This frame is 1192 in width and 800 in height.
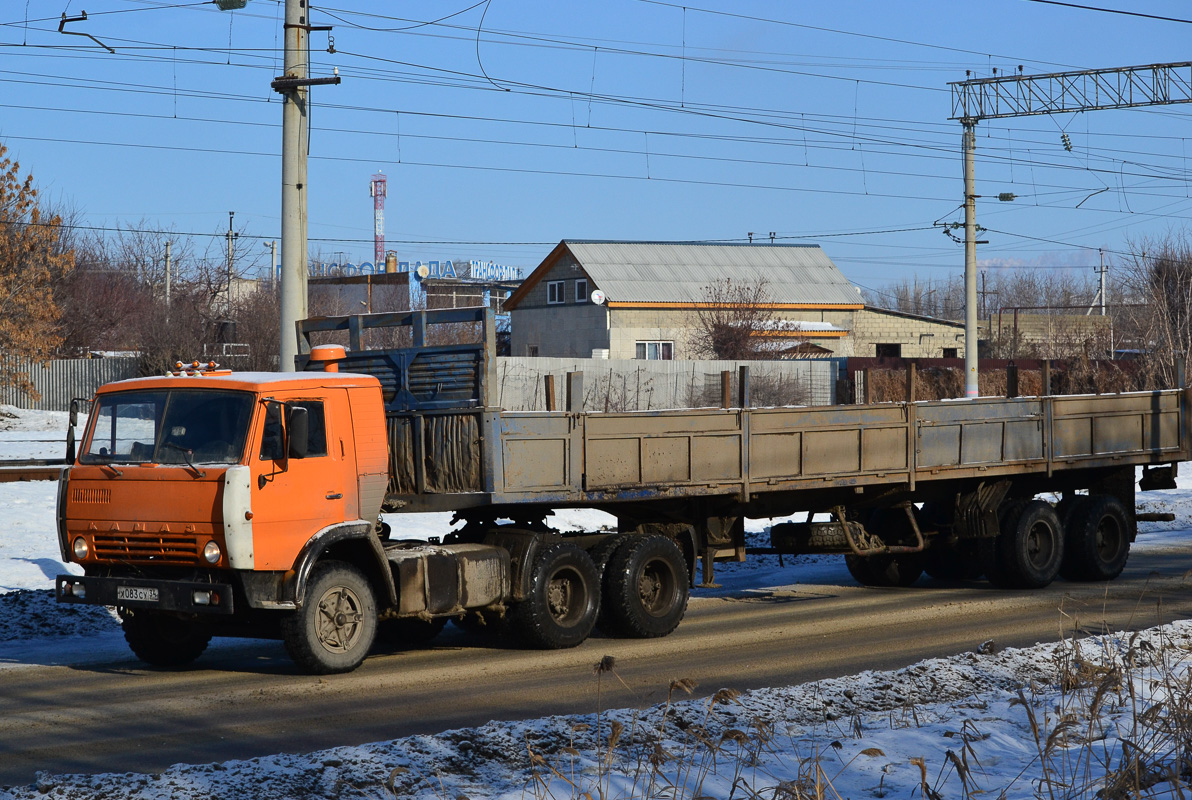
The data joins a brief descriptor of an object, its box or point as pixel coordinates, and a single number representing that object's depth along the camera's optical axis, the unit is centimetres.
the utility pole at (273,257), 8162
